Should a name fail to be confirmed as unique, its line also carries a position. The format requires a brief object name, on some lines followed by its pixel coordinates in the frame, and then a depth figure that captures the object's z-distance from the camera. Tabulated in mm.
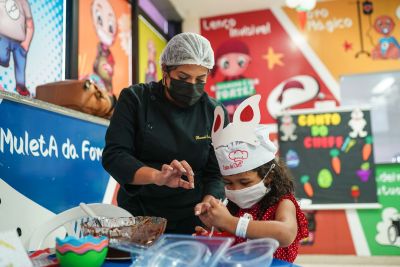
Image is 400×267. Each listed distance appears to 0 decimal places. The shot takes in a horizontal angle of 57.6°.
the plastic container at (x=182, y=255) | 651
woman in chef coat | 1285
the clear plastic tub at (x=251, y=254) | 663
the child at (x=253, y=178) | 1031
